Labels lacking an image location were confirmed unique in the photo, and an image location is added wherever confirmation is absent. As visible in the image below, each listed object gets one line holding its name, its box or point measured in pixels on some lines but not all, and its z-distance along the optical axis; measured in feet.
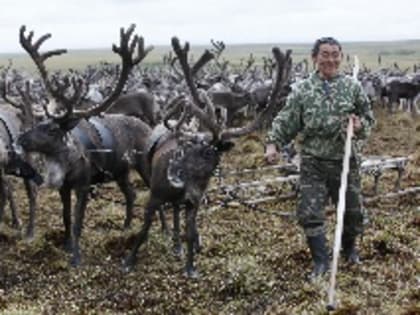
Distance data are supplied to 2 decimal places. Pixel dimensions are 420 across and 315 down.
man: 22.49
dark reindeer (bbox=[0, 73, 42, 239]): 26.78
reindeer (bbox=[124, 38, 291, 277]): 23.45
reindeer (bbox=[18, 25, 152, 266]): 24.71
